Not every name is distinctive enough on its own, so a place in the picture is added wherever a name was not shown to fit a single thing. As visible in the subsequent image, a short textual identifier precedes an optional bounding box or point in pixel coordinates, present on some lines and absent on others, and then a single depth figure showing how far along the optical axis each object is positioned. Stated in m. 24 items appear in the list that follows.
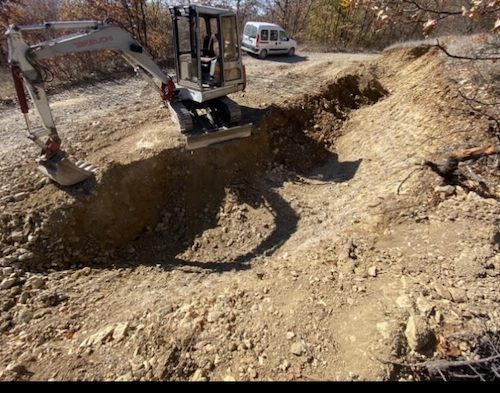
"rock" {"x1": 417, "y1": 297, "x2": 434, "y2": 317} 3.35
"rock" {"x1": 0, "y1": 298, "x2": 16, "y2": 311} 3.90
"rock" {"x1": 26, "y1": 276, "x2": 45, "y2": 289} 4.22
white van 12.75
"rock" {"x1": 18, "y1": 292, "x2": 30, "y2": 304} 4.01
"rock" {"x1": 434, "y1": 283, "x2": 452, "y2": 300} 3.56
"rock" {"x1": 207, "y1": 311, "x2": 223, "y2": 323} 3.60
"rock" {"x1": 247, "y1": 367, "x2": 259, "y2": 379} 3.05
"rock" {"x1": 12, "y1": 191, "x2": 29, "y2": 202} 4.98
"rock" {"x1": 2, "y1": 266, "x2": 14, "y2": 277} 4.26
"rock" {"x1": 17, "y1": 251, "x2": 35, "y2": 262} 4.46
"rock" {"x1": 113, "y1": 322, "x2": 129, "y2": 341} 3.44
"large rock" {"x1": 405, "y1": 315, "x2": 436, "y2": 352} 3.11
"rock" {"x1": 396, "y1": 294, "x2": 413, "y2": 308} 3.43
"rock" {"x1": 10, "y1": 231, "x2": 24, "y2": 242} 4.61
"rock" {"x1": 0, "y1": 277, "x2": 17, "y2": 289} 4.13
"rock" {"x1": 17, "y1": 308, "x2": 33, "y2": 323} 3.80
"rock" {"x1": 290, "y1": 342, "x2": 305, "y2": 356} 3.17
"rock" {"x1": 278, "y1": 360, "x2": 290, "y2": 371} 3.09
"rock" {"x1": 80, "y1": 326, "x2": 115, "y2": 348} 3.42
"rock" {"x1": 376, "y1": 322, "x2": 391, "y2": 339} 3.16
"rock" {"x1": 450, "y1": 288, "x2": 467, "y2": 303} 3.51
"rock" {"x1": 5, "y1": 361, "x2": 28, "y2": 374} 3.15
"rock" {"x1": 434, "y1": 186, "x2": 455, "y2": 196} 4.89
